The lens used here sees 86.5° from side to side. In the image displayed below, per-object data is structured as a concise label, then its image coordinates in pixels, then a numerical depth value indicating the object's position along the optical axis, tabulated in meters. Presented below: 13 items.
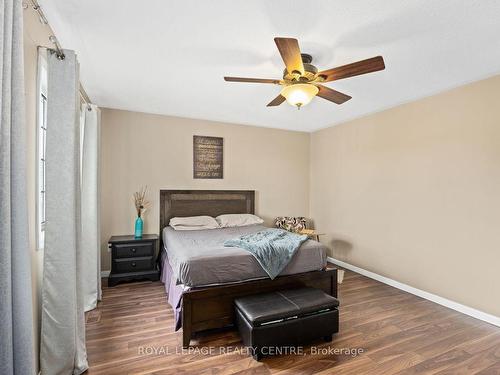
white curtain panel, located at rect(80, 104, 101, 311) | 2.96
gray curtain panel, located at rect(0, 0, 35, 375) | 1.00
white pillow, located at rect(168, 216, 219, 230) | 3.93
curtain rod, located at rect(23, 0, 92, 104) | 1.68
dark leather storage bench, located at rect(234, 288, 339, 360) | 2.08
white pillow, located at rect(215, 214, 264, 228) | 4.26
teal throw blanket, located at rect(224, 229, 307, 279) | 2.54
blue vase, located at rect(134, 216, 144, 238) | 3.91
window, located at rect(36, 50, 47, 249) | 1.84
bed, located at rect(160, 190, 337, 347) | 2.31
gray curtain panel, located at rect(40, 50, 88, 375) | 1.79
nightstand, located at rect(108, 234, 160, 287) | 3.61
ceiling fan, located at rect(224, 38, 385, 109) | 1.83
